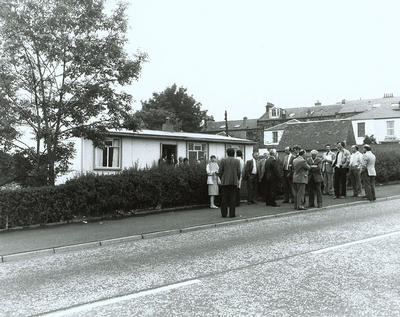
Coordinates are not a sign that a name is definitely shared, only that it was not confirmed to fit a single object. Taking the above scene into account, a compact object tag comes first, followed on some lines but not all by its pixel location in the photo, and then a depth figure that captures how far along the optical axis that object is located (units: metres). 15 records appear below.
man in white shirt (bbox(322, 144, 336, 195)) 18.05
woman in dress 15.58
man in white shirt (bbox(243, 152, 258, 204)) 16.38
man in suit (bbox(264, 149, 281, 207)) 15.57
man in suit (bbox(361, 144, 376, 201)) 16.12
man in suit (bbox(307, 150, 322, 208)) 14.90
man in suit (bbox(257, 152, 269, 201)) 16.22
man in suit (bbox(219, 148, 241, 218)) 13.11
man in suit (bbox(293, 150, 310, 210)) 14.33
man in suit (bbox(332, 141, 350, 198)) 17.06
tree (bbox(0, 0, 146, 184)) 12.84
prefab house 25.03
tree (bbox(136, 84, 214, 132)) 77.50
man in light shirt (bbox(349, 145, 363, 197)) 17.11
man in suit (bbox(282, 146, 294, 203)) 16.23
